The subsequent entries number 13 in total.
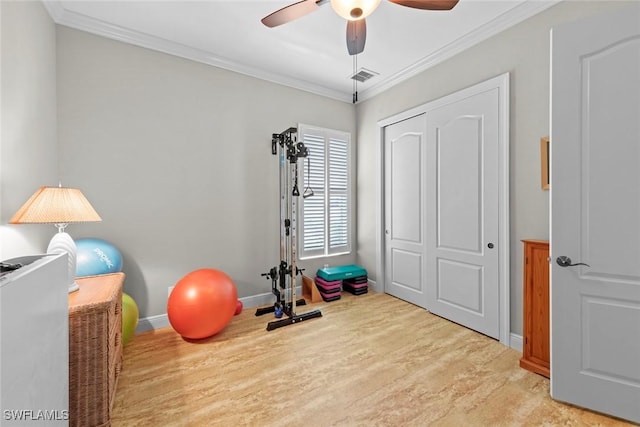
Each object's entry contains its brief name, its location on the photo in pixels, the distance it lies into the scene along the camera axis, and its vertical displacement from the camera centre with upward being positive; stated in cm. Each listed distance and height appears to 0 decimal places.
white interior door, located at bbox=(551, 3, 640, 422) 149 -2
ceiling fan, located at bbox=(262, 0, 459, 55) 151 +121
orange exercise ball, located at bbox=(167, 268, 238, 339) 232 -81
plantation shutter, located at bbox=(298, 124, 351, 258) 368 +23
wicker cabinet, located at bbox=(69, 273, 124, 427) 141 -79
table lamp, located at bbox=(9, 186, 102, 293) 148 +0
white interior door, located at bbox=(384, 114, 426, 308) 326 +1
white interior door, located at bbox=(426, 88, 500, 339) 251 -2
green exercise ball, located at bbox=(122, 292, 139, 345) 222 -88
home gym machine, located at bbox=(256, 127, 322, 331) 293 -28
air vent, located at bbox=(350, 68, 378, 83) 332 +170
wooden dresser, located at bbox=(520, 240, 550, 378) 197 -74
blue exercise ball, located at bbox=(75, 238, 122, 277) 213 -37
